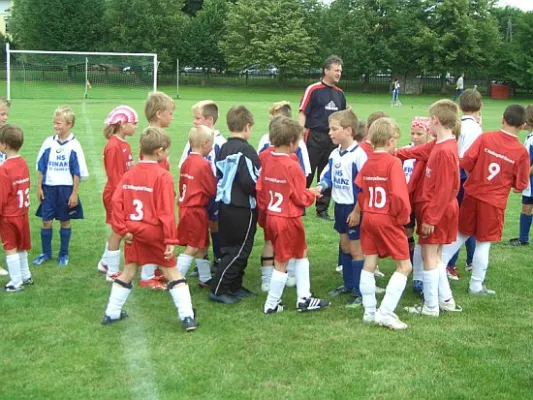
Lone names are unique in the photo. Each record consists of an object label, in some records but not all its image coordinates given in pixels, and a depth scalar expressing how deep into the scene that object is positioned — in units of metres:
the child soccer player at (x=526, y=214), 8.74
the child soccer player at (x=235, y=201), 6.02
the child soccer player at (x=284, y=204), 5.73
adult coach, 9.95
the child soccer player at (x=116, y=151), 6.74
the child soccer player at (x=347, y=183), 6.04
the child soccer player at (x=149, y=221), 5.32
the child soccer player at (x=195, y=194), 6.30
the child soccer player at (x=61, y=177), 7.29
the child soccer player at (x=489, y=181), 6.42
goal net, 33.09
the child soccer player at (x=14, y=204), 6.39
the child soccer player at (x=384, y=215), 5.39
